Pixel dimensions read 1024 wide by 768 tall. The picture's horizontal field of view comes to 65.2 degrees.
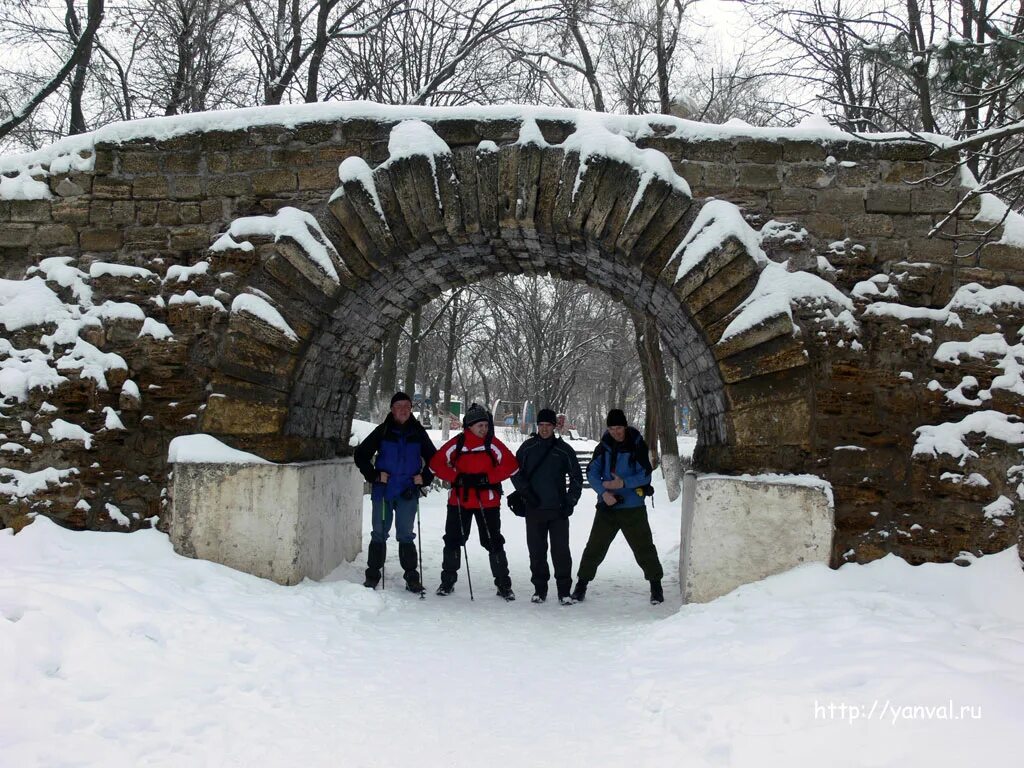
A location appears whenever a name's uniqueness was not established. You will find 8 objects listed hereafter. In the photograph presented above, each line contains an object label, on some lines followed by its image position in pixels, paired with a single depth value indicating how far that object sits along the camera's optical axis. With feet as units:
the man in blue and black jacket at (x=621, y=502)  20.15
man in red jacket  20.89
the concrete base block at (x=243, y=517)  18.38
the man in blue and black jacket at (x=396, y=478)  20.70
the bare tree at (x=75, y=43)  37.06
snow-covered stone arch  17.47
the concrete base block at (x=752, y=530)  17.08
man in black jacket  20.70
